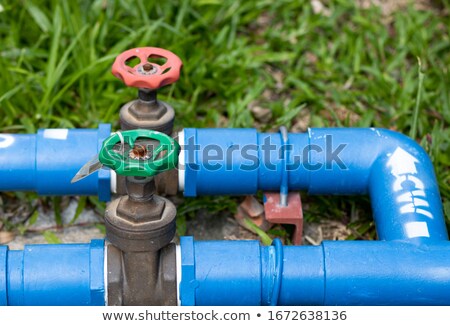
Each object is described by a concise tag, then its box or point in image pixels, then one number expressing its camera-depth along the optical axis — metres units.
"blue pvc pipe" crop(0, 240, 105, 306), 1.22
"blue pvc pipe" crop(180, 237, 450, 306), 1.24
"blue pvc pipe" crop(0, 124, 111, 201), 1.34
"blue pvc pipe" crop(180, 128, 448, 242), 1.35
